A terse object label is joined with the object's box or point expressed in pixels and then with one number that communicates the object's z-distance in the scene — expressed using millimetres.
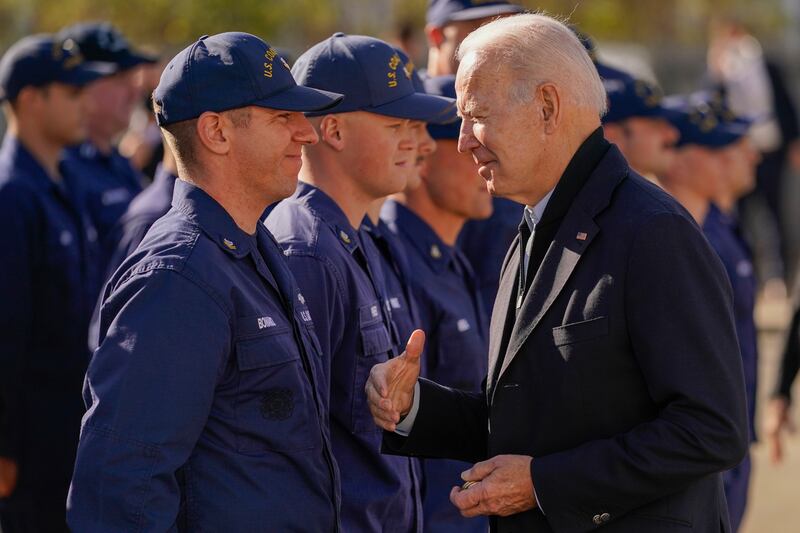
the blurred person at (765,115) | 13648
